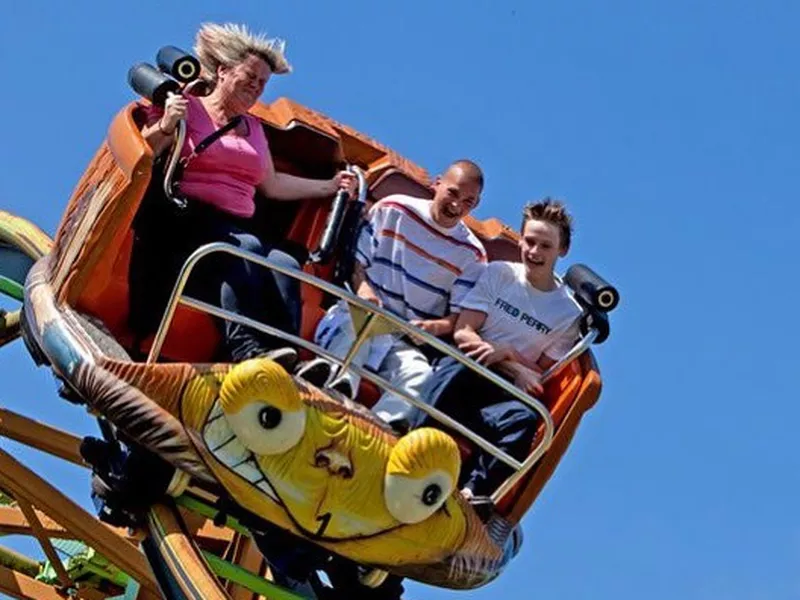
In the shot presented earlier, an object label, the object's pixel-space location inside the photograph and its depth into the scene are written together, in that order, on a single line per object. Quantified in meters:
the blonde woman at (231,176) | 13.52
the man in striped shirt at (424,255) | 14.27
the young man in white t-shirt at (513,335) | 13.87
